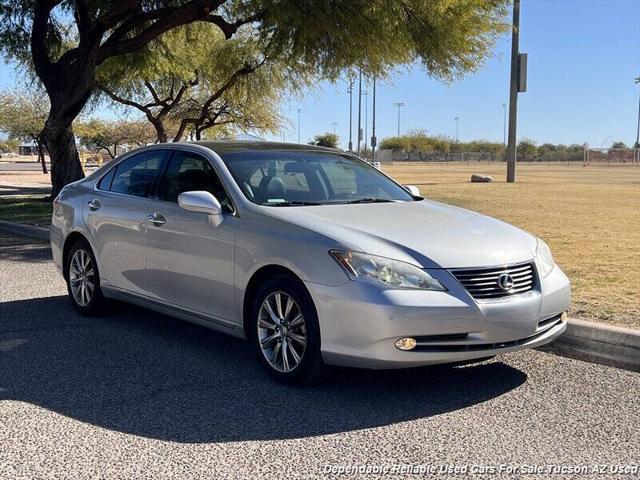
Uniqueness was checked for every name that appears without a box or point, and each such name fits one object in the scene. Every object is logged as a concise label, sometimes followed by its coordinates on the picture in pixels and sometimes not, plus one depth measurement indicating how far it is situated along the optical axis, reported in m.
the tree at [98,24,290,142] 22.02
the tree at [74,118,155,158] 71.00
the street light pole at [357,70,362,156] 58.94
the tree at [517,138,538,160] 131.38
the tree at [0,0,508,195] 14.44
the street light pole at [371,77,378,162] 54.26
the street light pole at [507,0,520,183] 32.09
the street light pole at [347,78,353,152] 69.31
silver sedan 4.42
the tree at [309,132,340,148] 100.89
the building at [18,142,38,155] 141.32
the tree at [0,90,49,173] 48.88
